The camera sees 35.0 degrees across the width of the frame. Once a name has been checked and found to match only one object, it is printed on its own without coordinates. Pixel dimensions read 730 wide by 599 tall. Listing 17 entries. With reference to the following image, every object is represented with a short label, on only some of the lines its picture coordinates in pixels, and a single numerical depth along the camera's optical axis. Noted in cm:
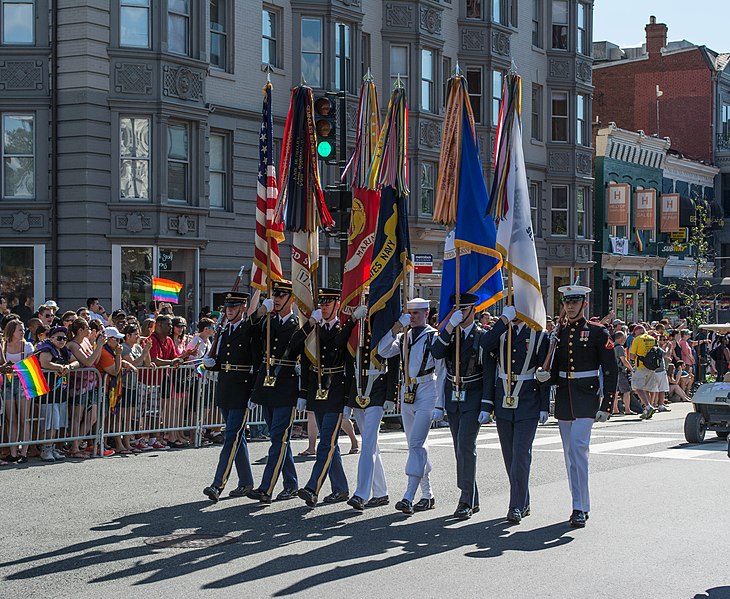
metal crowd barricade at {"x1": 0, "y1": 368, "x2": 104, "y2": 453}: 1421
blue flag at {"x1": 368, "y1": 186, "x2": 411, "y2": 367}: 1241
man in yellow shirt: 2550
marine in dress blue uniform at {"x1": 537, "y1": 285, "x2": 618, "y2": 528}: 1100
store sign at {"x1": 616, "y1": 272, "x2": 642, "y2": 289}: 4841
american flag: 1326
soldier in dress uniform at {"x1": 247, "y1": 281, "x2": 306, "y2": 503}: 1187
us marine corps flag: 1288
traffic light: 1747
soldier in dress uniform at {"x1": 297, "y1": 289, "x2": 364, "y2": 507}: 1181
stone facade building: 2473
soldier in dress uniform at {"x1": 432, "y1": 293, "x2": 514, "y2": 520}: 1126
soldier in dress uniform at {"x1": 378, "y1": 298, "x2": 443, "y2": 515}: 1137
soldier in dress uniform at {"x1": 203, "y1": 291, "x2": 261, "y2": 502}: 1209
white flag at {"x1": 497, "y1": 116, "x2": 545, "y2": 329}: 1192
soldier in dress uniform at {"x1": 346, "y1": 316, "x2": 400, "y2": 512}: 1162
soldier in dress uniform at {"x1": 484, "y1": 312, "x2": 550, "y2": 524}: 1098
